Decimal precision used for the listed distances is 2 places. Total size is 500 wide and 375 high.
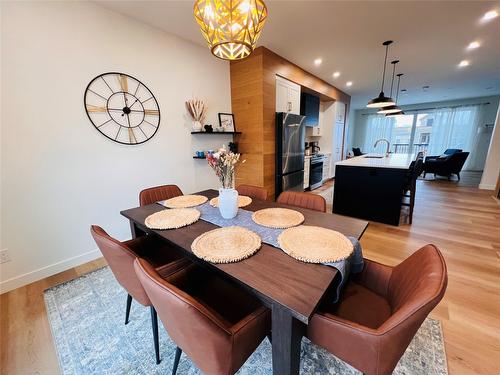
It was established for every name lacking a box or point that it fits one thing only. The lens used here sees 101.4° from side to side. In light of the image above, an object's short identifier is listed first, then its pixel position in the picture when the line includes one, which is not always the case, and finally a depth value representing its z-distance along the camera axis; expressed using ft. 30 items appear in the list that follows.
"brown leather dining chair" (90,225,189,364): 3.46
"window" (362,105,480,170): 24.59
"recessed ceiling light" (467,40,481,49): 10.11
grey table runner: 3.19
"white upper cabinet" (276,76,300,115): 11.88
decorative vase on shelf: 9.91
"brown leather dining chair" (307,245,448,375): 2.26
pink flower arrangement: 4.58
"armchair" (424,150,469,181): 19.08
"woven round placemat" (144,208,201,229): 4.52
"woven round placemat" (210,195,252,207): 5.89
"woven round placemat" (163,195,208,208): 5.83
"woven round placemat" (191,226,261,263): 3.31
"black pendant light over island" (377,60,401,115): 12.94
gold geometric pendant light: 3.65
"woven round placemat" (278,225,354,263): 3.21
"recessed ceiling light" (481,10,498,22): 7.80
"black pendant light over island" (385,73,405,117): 14.48
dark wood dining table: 2.48
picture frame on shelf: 11.27
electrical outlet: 6.01
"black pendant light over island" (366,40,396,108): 11.21
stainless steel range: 16.76
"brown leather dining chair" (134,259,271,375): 2.25
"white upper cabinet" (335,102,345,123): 19.74
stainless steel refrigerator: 11.56
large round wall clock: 7.19
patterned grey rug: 3.95
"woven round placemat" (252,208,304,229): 4.44
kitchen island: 9.62
